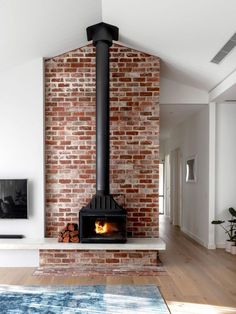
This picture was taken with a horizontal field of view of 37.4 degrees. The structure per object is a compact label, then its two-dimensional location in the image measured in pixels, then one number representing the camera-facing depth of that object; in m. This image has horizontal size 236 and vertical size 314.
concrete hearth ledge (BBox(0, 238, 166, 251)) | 4.41
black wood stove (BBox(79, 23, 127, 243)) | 4.50
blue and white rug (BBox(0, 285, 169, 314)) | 3.10
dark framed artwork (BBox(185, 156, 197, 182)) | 6.79
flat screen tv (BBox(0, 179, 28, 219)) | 4.77
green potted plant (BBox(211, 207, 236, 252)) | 5.53
